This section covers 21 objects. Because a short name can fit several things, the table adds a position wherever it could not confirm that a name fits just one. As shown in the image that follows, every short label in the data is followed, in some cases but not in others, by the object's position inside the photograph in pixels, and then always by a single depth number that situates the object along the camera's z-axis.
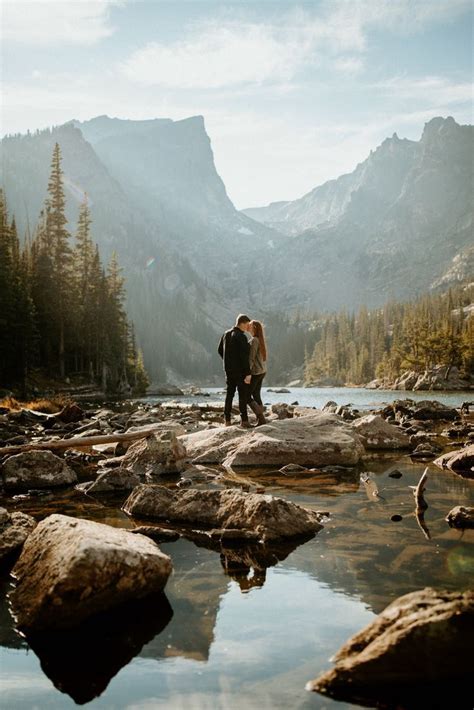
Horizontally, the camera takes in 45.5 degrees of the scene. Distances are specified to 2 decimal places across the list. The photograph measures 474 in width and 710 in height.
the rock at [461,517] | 7.56
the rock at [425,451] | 14.47
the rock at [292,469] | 12.45
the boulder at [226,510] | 7.36
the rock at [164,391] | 80.34
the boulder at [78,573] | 4.69
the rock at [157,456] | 12.71
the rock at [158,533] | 7.25
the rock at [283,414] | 23.36
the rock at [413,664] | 3.55
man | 14.77
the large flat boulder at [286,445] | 13.17
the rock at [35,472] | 11.12
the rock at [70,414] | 23.76
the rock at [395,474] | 11.41
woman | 14.95
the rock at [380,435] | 16.67
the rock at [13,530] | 6.52
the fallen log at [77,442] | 13.25
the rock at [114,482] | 10.60
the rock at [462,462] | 11.97
